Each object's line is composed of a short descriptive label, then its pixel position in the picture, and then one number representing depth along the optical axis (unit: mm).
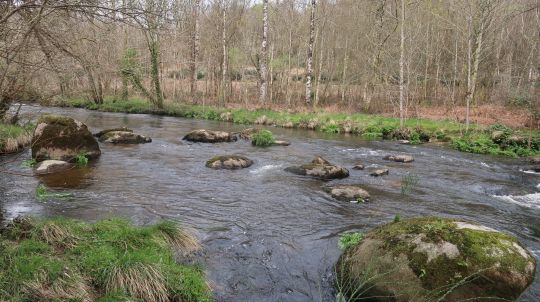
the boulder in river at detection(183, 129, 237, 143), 18312
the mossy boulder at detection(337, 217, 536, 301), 5152
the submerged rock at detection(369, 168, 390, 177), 12853
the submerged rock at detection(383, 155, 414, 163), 15320
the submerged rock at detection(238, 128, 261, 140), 19597
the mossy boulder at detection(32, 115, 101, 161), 12977
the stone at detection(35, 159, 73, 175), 11406
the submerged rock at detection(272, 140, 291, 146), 18094
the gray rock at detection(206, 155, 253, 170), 13117
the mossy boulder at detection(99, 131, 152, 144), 16875
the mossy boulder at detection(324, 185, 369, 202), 9961
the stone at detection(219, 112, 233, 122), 27531
